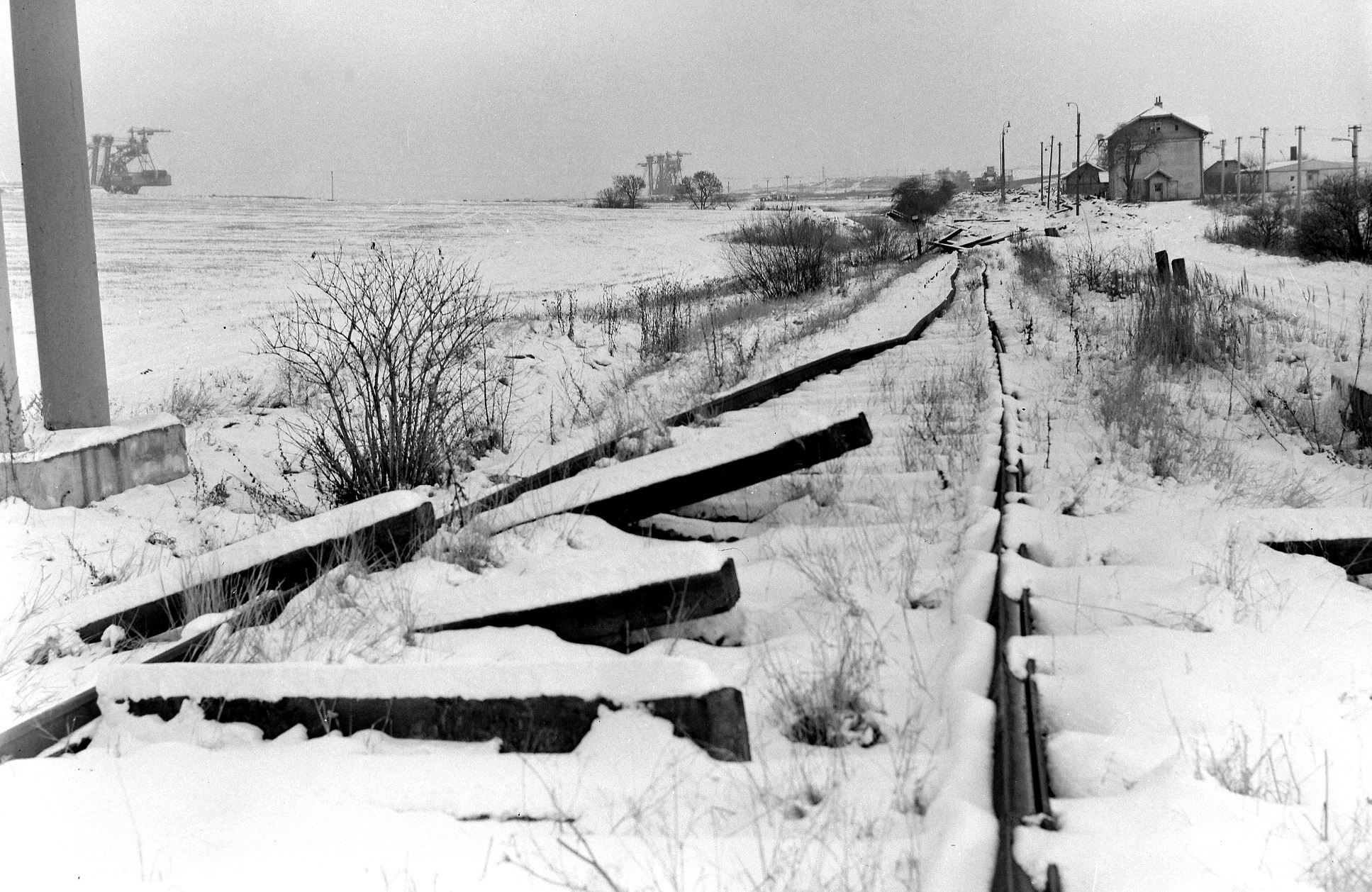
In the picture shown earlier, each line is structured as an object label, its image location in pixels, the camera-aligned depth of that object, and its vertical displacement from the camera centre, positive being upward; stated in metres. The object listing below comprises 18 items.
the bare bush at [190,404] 10.95 -1.19
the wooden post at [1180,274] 12.82 -0.13
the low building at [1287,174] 95.62 +8.48
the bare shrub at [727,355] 10.39 -0.88
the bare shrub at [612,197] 85.06 +6.35
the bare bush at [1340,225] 25.02 +0.81
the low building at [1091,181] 102.56 +8.22
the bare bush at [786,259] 21.61 +0.30
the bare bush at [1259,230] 31.19 +0.97
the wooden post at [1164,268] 14.48 -0.06
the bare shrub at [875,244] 33.50 +0.94
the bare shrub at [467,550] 4.69 -1.17
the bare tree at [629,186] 82.12 +6.97
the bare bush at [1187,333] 9.10 -0.61
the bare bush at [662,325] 14.05 -0.68
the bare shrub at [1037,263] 20.64 +0.08
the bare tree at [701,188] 84.50 +6.92
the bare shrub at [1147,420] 5.88 -0.95
